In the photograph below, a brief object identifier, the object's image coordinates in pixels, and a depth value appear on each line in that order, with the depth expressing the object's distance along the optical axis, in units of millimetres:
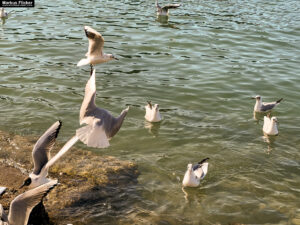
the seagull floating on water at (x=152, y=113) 10941
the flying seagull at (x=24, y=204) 5918
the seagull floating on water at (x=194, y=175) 8273
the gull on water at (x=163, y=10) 23891
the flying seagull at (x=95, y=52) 8578
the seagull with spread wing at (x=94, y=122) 6469
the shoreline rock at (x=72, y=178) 7371
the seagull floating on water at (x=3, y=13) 21648
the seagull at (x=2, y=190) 6640
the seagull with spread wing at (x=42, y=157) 6977
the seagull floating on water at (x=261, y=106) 11945
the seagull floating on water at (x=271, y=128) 10648
